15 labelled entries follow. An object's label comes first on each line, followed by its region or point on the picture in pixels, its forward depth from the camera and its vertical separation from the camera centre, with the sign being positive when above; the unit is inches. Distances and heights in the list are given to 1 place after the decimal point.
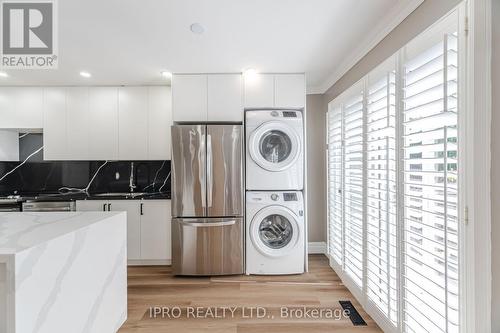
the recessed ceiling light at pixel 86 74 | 122.3 +43.1
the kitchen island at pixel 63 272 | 42.8 -21.3
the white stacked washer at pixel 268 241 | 117.8 -31.8
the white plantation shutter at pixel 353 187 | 92.0 -8.0
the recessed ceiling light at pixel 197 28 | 80.7 +43.1
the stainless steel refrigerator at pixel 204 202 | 117.6 -16.3
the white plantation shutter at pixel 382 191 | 70.1 -7.4
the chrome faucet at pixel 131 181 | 148.5 -8.5
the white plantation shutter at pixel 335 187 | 112.5 -9.7
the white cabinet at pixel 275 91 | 121.9 +34.6
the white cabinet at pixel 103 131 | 137.6 +18.3
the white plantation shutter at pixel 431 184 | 49.4 -3.9
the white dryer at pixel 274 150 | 118.0 +7.1
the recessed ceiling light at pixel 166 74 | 120.7 +42.9
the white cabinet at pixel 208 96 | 121.8 +32.2
